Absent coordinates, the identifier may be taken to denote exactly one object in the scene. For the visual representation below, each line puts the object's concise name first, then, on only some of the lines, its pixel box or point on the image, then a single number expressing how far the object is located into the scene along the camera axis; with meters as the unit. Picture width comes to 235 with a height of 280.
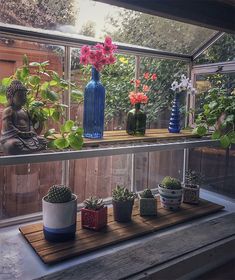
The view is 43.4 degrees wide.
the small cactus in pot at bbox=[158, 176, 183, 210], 2.05
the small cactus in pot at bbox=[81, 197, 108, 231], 1.71
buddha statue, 1.35
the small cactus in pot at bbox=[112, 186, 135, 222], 1.81
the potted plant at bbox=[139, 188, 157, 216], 1.95
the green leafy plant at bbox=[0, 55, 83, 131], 1.52
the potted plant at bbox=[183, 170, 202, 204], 2.21
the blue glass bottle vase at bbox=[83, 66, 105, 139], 1.69
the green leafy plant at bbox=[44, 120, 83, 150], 1.44
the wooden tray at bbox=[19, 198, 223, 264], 1.47
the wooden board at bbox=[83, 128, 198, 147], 1.62
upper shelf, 1.35
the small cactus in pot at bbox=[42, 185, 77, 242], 1.53
